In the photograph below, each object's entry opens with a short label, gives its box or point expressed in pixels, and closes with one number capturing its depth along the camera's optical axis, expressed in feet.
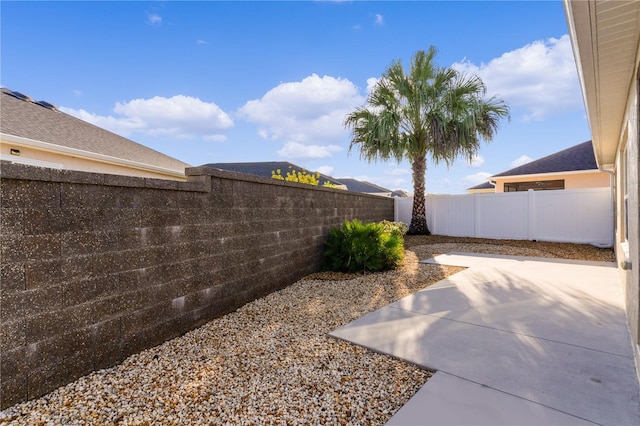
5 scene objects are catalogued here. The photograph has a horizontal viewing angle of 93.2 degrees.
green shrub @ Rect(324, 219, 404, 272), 20.93
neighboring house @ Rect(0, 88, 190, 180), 20.47
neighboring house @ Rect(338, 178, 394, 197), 86.99
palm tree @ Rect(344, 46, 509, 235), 32.58
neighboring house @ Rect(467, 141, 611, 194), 44.53
